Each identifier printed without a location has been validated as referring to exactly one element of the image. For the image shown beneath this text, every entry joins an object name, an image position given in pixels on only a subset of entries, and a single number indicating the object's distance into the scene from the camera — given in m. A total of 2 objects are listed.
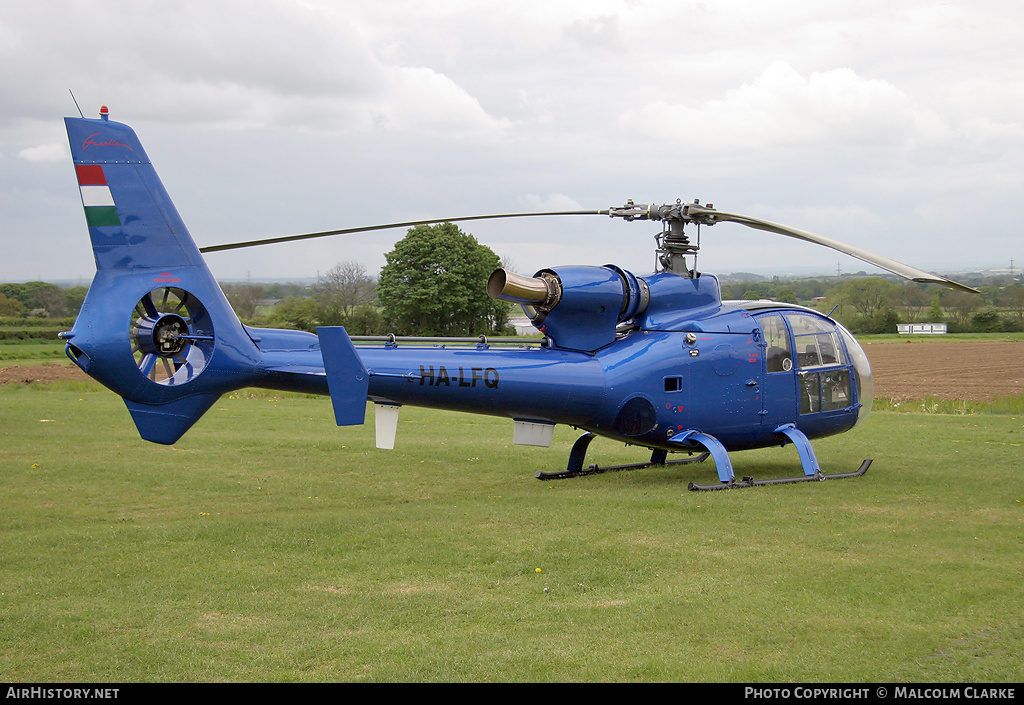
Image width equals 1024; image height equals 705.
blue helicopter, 9.26
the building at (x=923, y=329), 59.03
